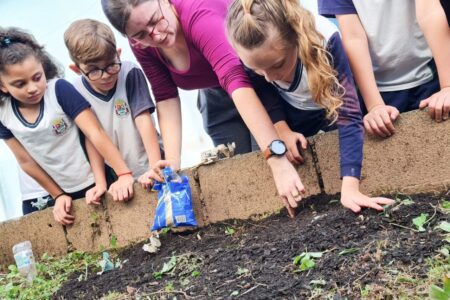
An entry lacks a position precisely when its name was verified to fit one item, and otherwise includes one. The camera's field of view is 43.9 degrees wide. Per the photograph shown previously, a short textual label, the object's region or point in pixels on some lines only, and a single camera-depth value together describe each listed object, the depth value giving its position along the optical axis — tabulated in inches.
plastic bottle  127.0
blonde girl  89.6
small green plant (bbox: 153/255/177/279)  96.3
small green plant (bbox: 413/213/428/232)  79.7
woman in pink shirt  98.8
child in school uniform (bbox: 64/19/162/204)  130.8
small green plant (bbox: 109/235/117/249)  135.8
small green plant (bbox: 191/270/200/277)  90.2
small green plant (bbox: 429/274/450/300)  51.8
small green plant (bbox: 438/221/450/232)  75.1
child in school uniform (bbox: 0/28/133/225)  134.3
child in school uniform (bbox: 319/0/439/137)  99.7
